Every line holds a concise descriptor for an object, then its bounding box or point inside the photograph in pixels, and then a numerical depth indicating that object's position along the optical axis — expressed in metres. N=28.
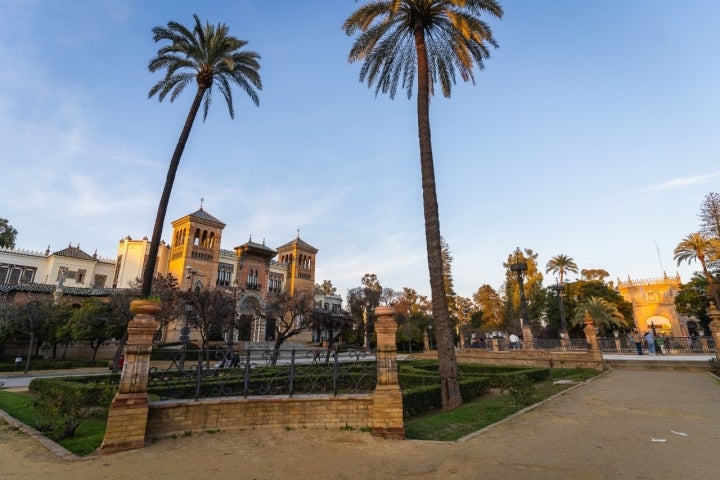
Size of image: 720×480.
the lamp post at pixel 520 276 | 31.67
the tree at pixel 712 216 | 35.06
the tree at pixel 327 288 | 83.26
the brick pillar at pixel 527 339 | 27.88
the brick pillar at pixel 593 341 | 19.34
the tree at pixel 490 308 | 54.66
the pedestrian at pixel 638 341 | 25.22
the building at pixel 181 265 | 45.53
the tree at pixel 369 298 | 50.03
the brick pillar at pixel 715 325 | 19.90
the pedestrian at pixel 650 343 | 25.34
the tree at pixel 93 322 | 27.24
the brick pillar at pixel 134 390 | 6.46
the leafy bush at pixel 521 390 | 10.30
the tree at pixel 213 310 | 24.66
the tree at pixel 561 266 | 54.53
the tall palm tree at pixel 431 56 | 11.24
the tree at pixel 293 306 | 32.23
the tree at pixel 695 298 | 40.28
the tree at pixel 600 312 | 41.22
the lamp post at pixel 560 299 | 33.76
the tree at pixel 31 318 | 26.27
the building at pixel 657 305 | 55.19
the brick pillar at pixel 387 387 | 7.23
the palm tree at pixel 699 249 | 35.51
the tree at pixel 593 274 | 56.25
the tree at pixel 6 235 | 50.91
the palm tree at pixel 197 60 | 17.77
